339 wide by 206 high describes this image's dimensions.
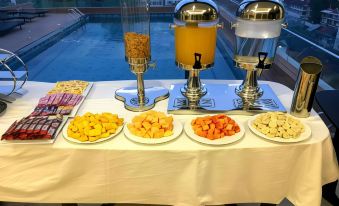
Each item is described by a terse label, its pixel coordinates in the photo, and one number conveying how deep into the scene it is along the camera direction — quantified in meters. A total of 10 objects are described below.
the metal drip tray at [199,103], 0.92
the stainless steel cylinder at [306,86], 0.81
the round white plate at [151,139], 0.73
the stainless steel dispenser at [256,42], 0.80
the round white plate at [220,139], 0.72
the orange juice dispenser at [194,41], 0.80
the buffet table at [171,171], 0.73
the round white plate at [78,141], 0.73
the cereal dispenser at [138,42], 0.87
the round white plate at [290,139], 0.73
